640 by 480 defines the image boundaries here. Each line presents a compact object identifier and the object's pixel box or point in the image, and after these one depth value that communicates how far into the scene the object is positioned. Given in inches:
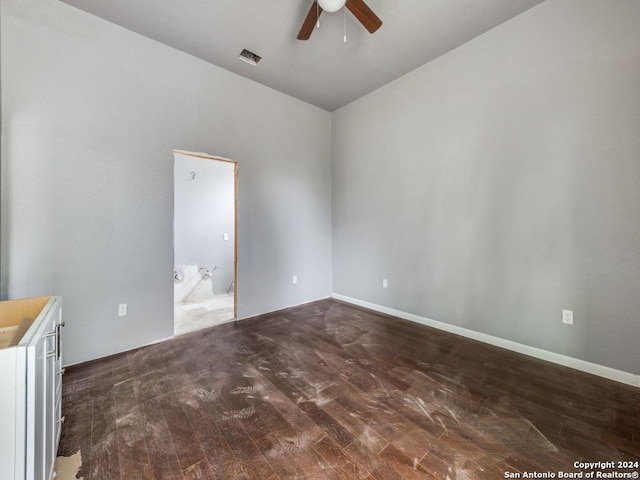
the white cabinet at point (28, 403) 34.3
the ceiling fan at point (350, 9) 78.0
